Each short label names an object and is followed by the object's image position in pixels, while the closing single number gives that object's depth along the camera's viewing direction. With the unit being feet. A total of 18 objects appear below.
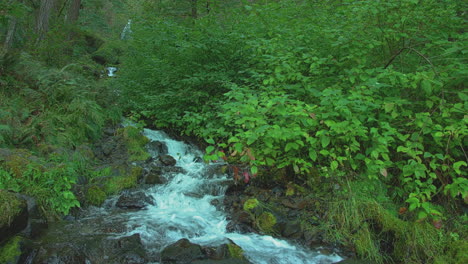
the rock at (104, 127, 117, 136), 24.73
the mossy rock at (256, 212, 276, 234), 14.21
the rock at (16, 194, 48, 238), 12.02
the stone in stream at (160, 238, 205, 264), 12.01
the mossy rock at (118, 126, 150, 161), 21.95
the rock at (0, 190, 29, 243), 10.71
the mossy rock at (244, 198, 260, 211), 15.06
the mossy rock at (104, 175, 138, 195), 17.01
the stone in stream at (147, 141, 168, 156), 23.98
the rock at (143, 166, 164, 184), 18.60
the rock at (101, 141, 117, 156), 21.54
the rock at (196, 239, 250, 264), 12.13
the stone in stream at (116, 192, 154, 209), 16.30
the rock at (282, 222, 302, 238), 13.87
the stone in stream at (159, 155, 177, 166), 21.68
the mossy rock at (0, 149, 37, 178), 13.98
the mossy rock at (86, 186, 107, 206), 15.84
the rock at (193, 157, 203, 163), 22.79
